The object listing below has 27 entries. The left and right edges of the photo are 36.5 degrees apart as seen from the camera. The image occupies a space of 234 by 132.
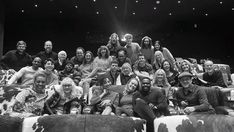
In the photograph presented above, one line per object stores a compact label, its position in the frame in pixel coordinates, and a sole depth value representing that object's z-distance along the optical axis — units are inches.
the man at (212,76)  205.9
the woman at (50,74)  196.1
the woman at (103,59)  220.1
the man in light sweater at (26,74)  196.4
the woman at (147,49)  247.4
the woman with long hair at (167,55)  243.3
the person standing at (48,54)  232.5
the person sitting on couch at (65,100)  152.7
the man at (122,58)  224.5
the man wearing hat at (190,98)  146.6
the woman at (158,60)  227.6
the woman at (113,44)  246.7
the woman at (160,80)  187.6
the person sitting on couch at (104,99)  159.6
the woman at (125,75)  197.2
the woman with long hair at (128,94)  160.6
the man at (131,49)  246.1
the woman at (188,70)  208.2
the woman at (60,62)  224.7
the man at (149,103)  138.3
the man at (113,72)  201.9
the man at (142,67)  216.2
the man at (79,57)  231.8
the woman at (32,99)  144.0
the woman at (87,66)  218.7
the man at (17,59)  226.2
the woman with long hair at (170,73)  204.8
